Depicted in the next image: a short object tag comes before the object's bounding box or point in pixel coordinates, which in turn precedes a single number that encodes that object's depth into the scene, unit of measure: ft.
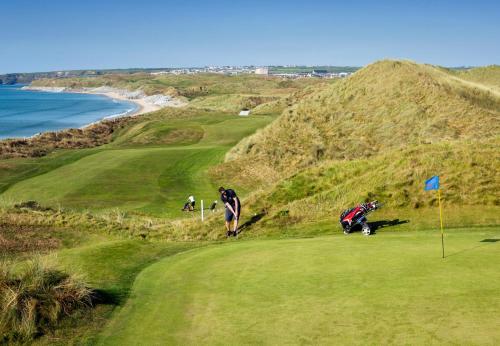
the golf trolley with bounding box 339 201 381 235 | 53.57
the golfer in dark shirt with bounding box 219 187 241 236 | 63.87
